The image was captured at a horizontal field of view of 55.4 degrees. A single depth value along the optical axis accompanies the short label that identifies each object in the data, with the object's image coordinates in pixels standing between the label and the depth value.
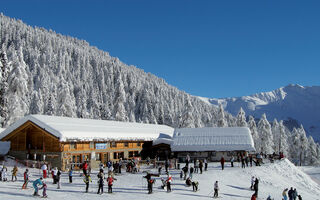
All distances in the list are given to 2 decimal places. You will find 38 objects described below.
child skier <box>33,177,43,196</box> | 20.89
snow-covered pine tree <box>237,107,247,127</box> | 75.69
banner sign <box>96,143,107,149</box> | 38.97
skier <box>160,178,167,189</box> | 25.86
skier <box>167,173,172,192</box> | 25.28
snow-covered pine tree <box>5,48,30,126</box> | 47.47
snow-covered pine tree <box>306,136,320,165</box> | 83.55
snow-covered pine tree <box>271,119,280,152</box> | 80.19
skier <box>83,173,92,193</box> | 23.29
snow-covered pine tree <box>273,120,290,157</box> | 78.61
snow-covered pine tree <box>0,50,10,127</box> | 47.88
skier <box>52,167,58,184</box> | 24.90
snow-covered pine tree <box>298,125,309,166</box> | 80.69
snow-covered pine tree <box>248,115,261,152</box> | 74.00
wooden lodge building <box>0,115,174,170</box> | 34.09
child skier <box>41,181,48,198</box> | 20.66
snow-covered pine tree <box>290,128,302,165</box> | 82.12
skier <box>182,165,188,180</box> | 29.50
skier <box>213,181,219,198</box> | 25.00
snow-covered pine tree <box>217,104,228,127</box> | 75.94
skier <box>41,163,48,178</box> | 27.83
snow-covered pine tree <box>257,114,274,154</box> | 71.82
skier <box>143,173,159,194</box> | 24.20
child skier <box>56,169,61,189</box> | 23.97
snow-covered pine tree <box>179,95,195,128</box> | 72.00
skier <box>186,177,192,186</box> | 27.09
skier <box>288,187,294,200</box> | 27.19
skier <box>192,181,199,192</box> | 25.94
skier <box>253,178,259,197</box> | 26.61
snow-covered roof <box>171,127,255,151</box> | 44.84
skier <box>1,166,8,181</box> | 25.14
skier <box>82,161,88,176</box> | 28.38
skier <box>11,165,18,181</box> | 25.45
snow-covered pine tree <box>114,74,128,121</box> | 73.25
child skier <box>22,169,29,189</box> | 22.94
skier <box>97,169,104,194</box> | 22.89
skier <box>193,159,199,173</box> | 33.66
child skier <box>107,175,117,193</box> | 23.28
